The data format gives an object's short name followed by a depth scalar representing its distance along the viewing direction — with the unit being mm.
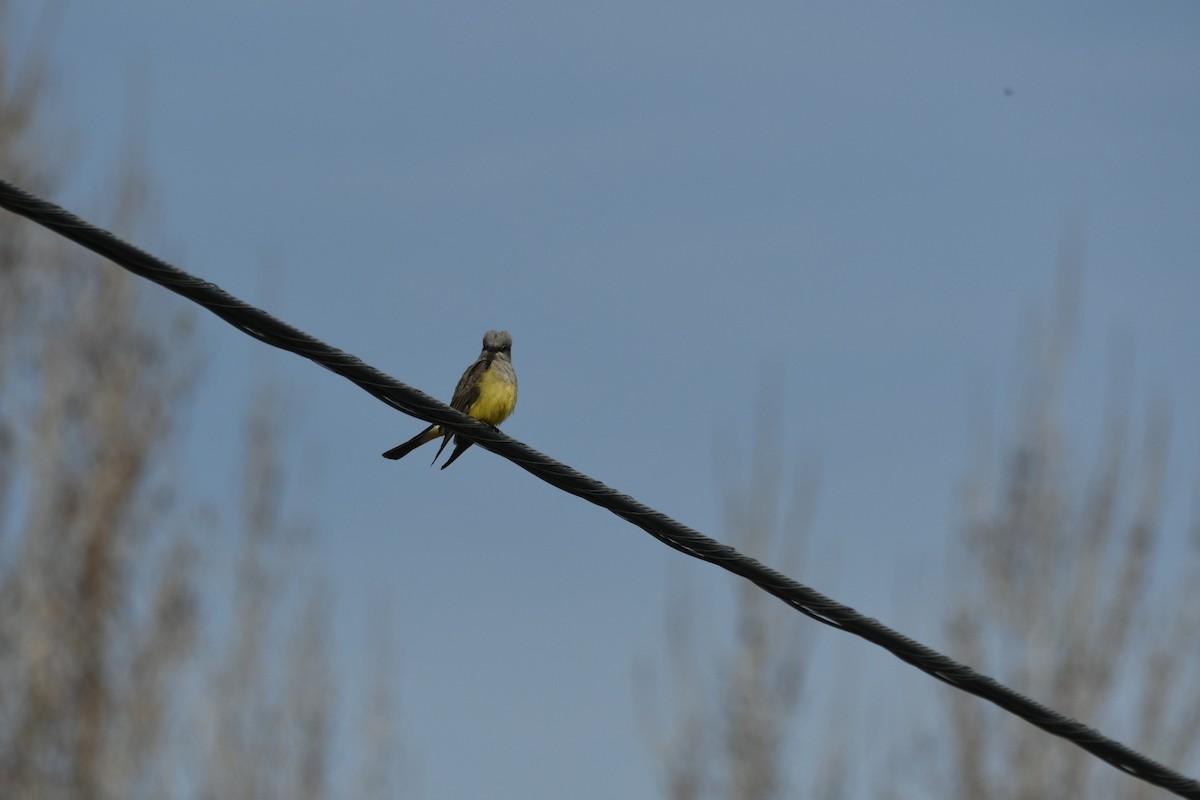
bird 16422
